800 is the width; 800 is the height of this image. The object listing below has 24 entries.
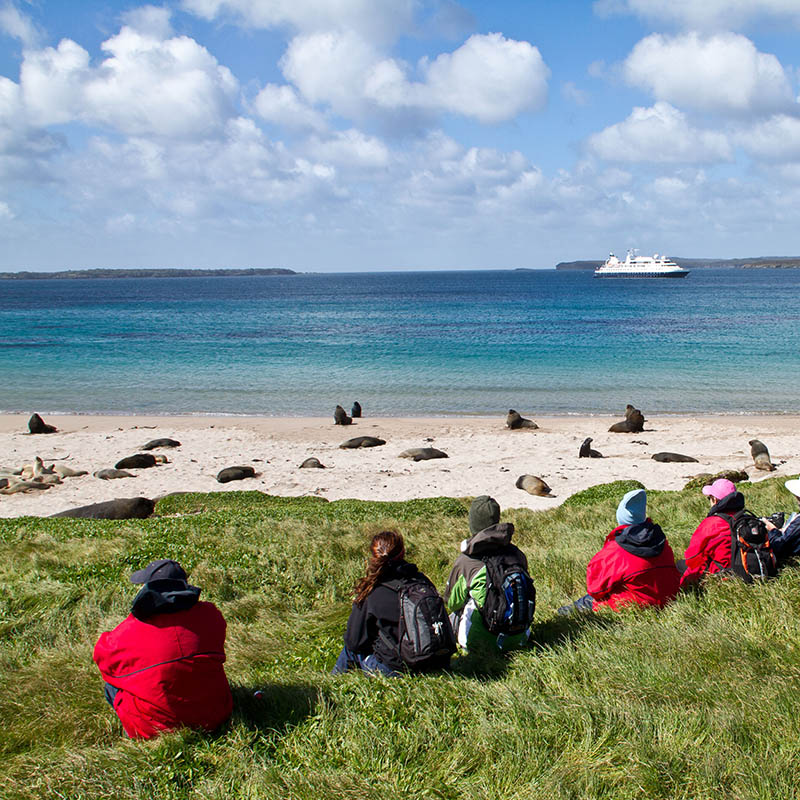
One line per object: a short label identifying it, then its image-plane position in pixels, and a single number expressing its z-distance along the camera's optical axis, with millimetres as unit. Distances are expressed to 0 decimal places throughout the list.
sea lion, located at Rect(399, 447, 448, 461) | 20938
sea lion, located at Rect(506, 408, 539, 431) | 25734
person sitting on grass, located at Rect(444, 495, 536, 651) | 5453
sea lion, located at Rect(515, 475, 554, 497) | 16641
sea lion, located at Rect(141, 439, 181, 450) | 22578
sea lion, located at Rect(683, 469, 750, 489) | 15781
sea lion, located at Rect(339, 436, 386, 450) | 22969
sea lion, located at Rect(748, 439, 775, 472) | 18484
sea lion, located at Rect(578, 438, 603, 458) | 20844
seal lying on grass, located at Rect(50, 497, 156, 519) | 14828
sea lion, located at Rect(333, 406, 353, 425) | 27000
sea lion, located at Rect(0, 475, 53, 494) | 17688
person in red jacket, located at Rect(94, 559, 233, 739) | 4496
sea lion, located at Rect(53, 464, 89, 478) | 19516
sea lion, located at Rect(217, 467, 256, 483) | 18625
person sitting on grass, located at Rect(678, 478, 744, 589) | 6656
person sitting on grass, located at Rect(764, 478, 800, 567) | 6754
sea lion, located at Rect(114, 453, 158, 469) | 20094
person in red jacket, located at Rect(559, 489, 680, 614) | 6055
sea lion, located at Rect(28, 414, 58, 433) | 25419
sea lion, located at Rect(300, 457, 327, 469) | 19938
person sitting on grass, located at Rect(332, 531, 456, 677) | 4902
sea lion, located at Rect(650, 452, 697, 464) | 20203
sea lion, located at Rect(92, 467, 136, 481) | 19094
